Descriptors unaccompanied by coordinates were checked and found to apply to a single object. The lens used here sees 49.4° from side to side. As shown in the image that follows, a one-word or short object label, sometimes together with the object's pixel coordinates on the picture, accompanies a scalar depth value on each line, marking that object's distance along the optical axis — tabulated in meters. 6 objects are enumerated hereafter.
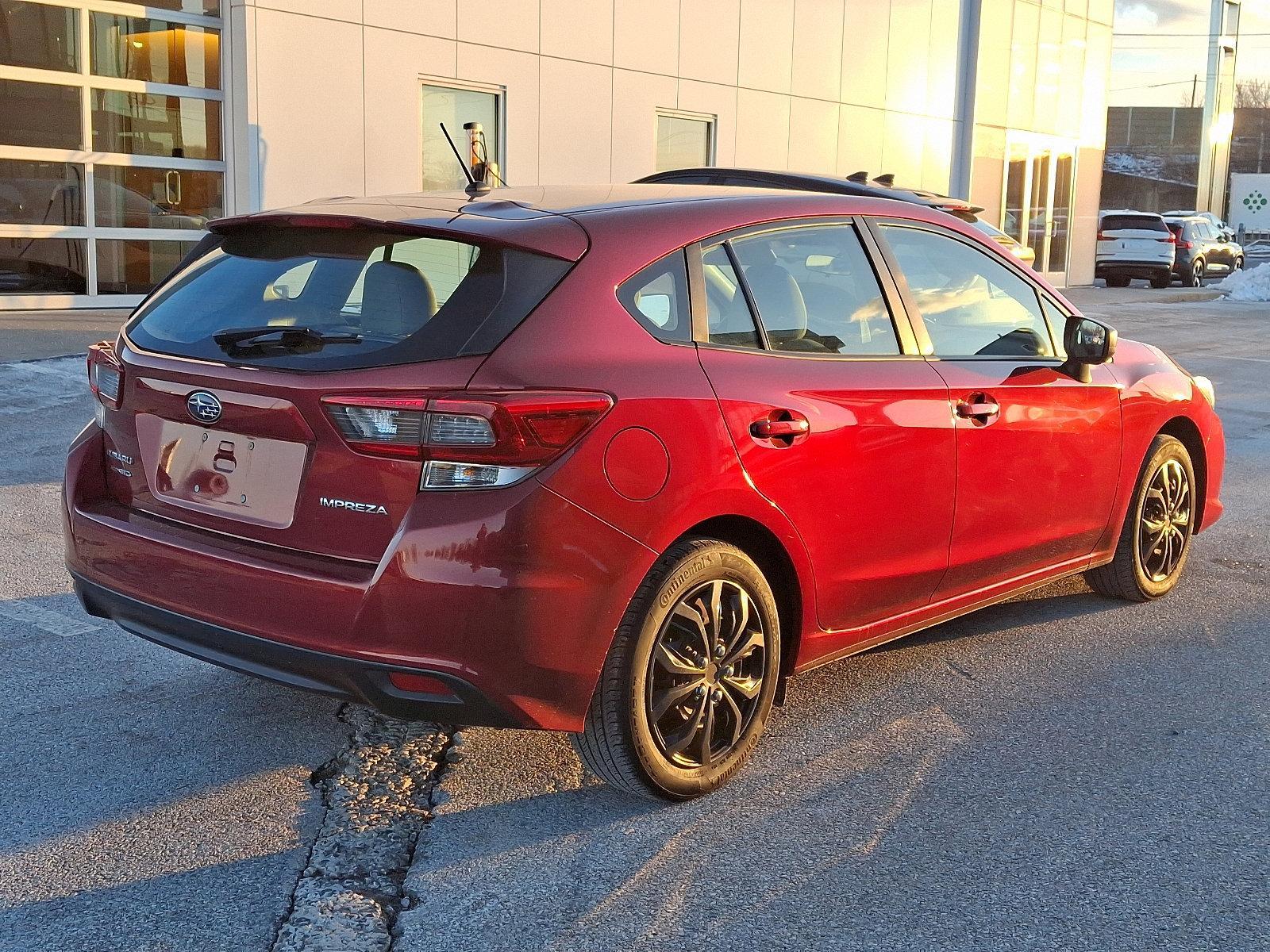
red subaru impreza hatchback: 3.12
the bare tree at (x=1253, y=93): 119.31
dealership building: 13.84
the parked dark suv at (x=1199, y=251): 34.41
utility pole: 51.66
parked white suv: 31.83
